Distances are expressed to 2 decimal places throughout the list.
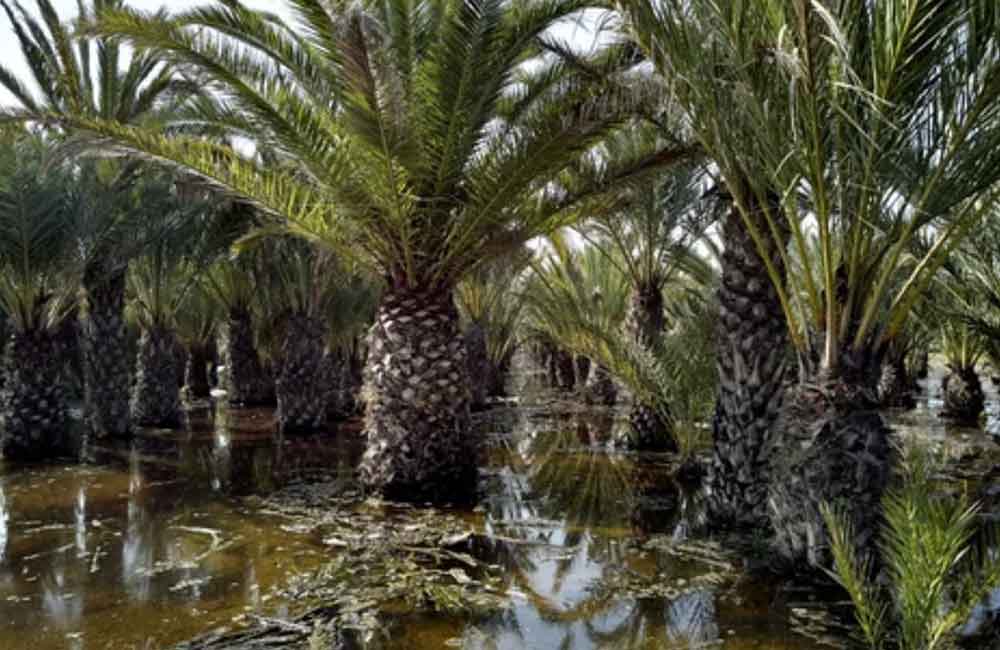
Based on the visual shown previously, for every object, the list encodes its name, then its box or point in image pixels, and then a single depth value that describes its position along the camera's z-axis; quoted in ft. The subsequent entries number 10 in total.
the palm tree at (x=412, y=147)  21.89
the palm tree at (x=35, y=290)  31.91
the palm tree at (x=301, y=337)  42.45
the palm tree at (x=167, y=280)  39.88
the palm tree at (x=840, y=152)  13.92
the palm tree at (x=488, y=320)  52.31
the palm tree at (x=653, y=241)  36.60
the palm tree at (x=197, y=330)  58.59
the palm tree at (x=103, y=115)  36.65
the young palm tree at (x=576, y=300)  35.99
